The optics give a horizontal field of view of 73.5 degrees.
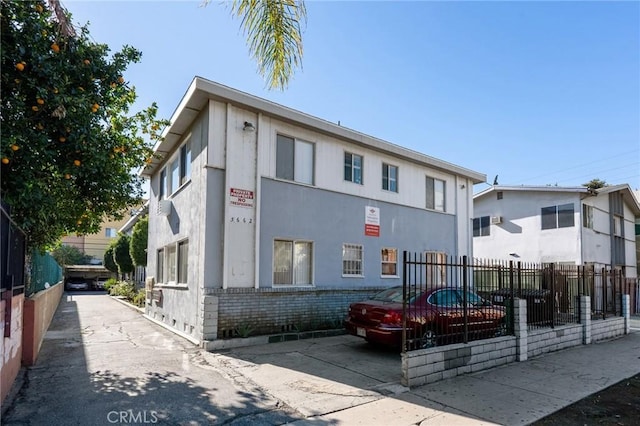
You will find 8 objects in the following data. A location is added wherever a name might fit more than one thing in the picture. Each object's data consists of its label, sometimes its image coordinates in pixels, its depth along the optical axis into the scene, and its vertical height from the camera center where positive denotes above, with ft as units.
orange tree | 17.94 +5.65
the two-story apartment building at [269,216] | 33.55 +2.64
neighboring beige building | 170.40 +0.92
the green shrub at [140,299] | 61.41 -7.96
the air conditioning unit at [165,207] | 42.98 +3.69
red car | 25.99 -4.67
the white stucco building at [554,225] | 67.15 +3.69
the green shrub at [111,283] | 102.46 -9.54
